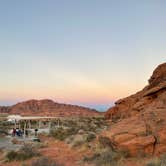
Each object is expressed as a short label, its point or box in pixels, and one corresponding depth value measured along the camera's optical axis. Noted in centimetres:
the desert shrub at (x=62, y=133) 1616
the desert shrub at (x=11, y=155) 929
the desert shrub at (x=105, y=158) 733
